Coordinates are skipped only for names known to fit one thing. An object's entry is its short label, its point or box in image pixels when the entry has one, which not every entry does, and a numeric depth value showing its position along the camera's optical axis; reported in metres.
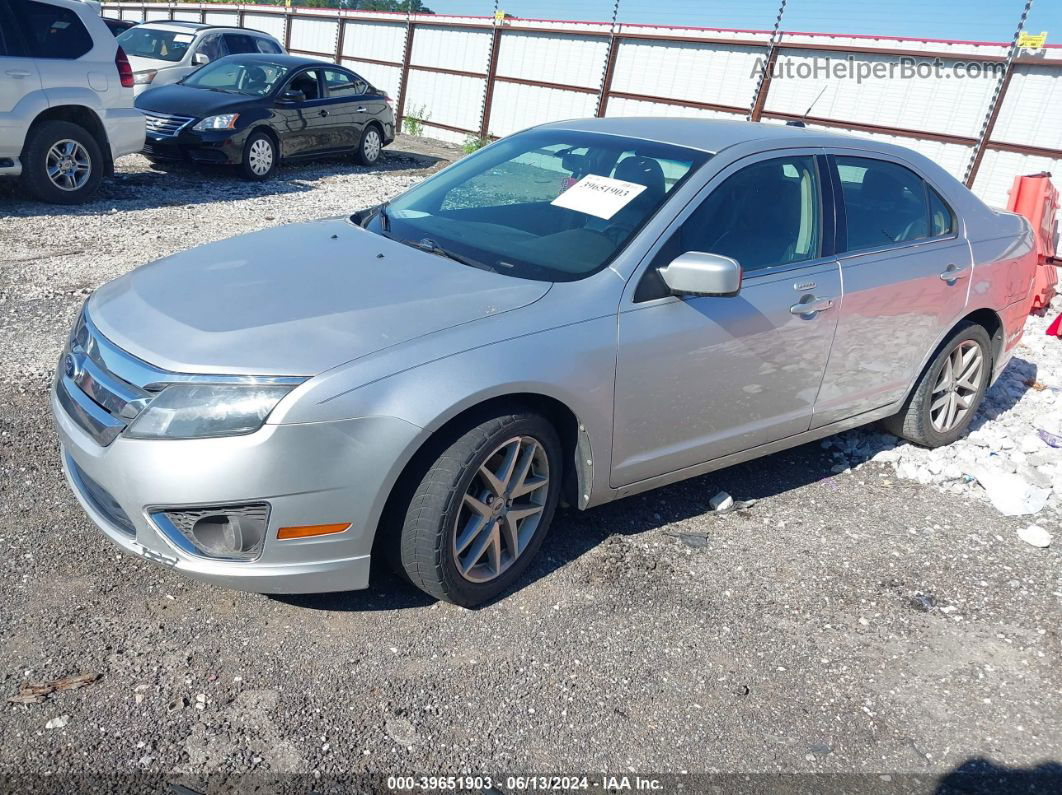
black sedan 10.96
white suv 8.31
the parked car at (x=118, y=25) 18.04
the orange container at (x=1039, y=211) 8.29
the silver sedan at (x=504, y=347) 2.82
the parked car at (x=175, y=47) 13.82
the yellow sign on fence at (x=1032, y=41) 9.82
